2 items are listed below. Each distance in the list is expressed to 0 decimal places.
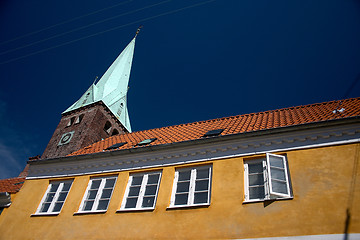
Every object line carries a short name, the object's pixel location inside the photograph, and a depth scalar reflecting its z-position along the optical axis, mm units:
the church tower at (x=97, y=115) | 23906
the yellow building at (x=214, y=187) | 7973
